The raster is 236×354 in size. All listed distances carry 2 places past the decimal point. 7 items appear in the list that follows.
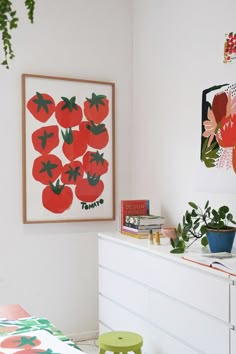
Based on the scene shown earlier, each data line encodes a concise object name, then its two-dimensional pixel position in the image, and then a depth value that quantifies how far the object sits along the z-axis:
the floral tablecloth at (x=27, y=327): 1.73
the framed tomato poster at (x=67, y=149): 3.38
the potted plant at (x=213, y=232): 2.36
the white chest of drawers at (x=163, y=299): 2.02
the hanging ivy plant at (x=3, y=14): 1.31
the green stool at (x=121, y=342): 2.40
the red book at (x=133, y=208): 3.20
